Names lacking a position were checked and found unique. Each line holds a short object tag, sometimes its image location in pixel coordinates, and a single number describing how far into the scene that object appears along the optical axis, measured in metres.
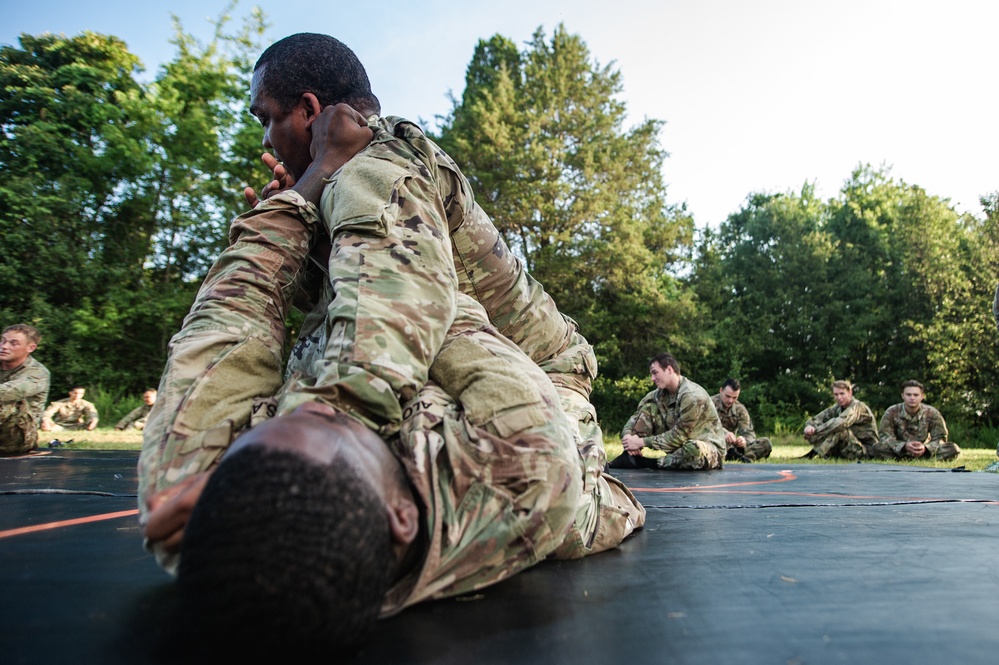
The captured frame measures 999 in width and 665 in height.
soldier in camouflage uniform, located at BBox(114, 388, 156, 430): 12.26
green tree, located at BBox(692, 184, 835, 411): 20.22
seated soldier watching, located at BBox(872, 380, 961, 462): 9.44
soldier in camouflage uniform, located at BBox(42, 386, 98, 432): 11.77
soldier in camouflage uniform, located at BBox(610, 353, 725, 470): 6.30
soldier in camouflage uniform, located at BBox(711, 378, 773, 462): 9.46
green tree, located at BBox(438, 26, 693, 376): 18.17
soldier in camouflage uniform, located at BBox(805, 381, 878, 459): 9.86
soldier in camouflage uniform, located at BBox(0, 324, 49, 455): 6.01
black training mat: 1.13
